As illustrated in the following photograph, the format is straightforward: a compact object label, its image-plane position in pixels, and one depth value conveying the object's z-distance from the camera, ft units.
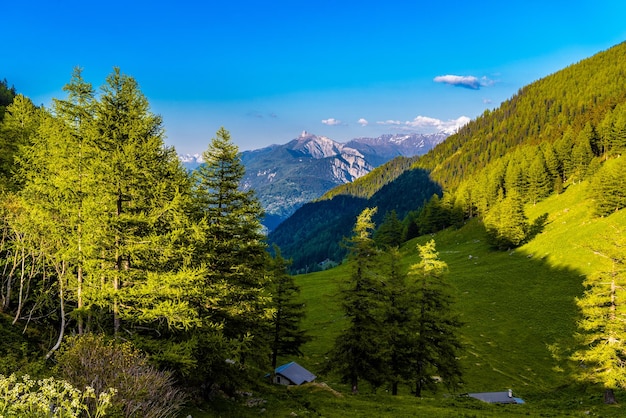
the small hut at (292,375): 123.24
